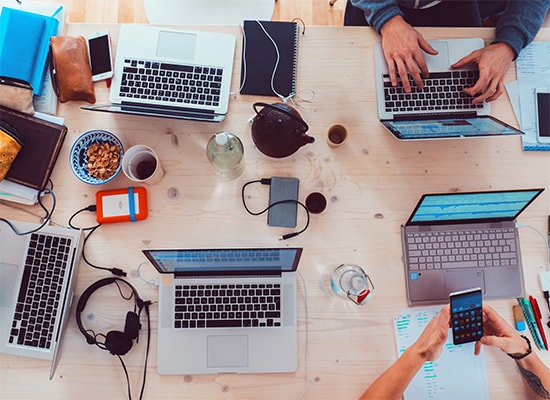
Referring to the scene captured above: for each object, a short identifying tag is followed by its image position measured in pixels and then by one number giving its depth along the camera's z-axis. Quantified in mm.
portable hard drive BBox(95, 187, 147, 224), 1084
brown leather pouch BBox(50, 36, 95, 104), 1086
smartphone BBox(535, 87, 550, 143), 1150
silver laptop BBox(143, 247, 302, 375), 1035
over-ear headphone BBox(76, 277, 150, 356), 994
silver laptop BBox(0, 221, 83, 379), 1014
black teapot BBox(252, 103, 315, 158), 974
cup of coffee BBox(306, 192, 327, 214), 1108
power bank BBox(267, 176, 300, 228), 1101
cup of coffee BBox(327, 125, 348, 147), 1118
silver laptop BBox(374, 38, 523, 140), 1124
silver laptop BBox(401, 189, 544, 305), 1076
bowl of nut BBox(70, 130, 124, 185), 1068
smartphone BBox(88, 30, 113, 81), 1124
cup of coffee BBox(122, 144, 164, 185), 1046
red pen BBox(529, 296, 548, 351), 1061
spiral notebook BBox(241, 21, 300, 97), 1156
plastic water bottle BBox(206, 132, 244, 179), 1033
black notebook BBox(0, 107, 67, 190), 1080
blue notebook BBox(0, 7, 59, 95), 1072
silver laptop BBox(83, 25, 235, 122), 1096
